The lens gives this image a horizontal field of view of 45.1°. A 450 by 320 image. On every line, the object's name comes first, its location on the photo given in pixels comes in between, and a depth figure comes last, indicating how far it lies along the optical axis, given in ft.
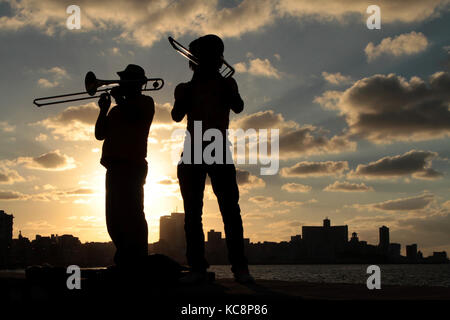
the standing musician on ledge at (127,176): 26.13
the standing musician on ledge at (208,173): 24.35
